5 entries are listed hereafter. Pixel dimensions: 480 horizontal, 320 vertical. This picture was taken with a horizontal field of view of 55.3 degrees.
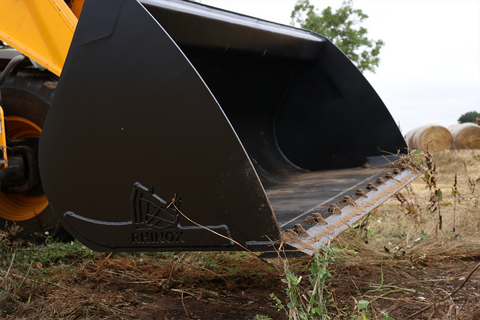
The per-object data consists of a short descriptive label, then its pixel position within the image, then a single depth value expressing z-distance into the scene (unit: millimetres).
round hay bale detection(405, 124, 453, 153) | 11852
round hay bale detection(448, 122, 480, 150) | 11907
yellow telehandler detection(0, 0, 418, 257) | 1654
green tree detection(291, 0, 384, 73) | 18000
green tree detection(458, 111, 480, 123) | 19350
